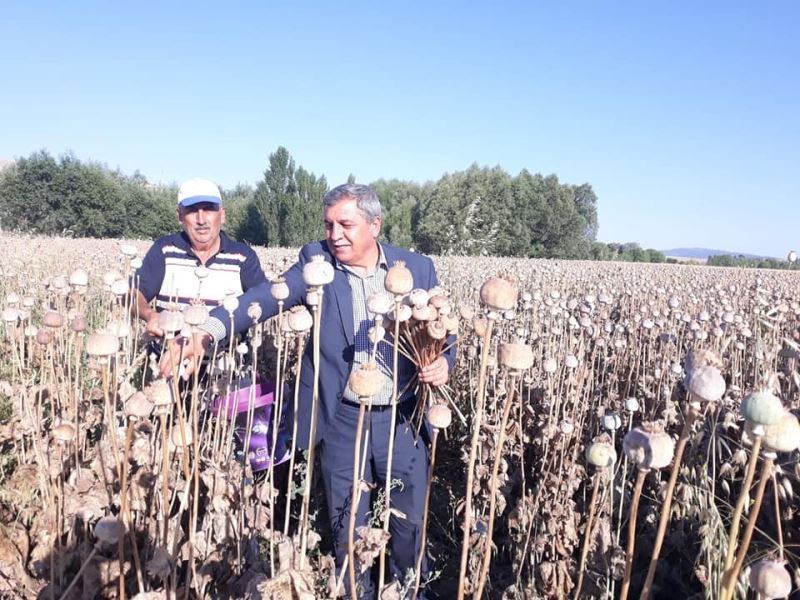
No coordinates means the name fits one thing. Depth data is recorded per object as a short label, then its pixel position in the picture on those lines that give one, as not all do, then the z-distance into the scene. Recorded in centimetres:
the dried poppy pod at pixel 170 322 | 143
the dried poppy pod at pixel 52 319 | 194
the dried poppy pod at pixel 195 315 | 143
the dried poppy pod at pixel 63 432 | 180
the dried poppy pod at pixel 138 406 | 133
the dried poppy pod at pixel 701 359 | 108
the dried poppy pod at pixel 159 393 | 134
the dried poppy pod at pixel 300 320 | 163
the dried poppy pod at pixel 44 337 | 184
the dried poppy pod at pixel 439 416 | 148
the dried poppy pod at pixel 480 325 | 163
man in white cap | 356
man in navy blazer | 257
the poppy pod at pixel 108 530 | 152
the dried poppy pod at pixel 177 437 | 180
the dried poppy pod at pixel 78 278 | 227
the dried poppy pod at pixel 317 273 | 143
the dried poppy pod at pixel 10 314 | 226
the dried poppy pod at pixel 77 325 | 173
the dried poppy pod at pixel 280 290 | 175
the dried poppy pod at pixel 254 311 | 193
